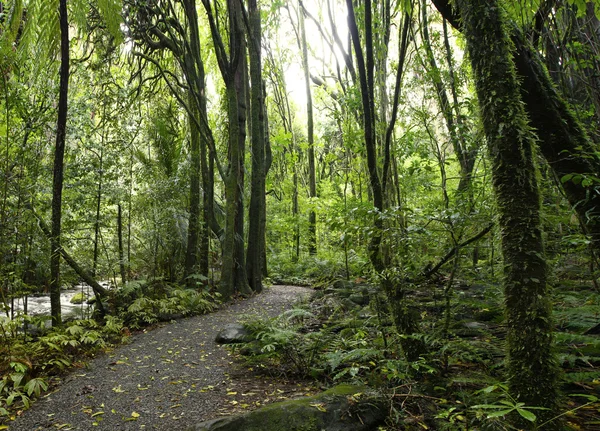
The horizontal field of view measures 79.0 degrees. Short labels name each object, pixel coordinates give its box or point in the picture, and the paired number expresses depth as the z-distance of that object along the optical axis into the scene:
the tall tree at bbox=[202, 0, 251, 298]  8.70
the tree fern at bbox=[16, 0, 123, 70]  4.55
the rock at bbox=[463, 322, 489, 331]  4.03
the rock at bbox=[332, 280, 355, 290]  7.72
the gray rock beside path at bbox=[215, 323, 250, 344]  5.52
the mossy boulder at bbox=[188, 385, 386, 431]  2.65
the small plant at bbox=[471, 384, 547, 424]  1.18
